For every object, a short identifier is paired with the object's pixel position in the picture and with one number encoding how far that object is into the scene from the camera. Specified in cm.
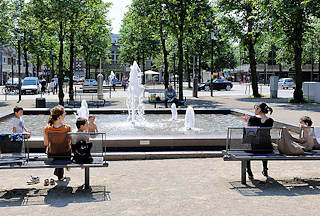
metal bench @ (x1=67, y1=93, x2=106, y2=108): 2228
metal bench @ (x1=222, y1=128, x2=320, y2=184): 664
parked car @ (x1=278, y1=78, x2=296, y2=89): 5612
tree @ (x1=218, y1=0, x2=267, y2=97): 3125
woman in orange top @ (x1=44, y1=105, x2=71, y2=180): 648
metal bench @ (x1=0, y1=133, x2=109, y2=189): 618
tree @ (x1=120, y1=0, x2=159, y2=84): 5231
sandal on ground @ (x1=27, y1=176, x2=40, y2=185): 670
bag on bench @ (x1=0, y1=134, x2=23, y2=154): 643
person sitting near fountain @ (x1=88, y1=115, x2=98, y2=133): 895
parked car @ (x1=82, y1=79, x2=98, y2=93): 2563
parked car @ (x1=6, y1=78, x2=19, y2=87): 4839
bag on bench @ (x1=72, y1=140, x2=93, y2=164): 633
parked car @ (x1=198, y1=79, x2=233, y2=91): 4991
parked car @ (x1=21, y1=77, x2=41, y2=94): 4022
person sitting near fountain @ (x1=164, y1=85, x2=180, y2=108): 1930
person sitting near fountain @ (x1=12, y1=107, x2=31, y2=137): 733
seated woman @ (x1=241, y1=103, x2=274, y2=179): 712
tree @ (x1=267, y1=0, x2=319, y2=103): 2286
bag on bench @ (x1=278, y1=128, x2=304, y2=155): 683
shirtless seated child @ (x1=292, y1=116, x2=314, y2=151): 714
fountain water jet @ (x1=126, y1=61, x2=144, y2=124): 1608
